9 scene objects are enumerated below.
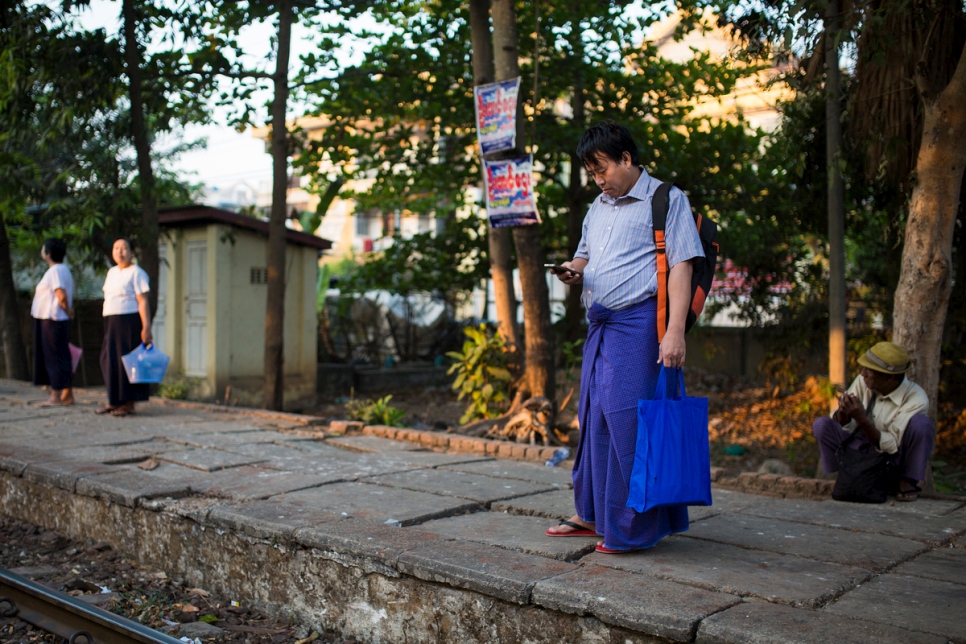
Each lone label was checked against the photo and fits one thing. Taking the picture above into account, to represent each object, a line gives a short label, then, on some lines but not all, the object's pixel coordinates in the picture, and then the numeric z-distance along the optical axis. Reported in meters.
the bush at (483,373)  7.64
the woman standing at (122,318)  7.63
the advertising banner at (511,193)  7.01
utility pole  6.11
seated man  4.55
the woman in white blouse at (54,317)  8.16
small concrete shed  11.82
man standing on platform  3.45
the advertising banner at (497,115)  6.95
